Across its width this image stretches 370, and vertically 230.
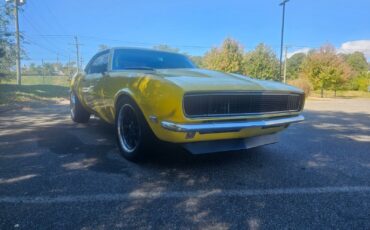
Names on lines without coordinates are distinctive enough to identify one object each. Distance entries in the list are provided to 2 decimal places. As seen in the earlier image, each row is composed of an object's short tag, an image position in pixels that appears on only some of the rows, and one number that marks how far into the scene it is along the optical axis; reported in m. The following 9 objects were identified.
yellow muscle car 2.57
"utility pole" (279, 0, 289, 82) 23.29
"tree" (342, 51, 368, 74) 67.96
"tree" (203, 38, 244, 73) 29.05
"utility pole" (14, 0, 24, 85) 18.24
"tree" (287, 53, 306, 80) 50.38
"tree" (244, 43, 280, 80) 31.39
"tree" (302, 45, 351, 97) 23.95
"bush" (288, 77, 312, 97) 23.31
